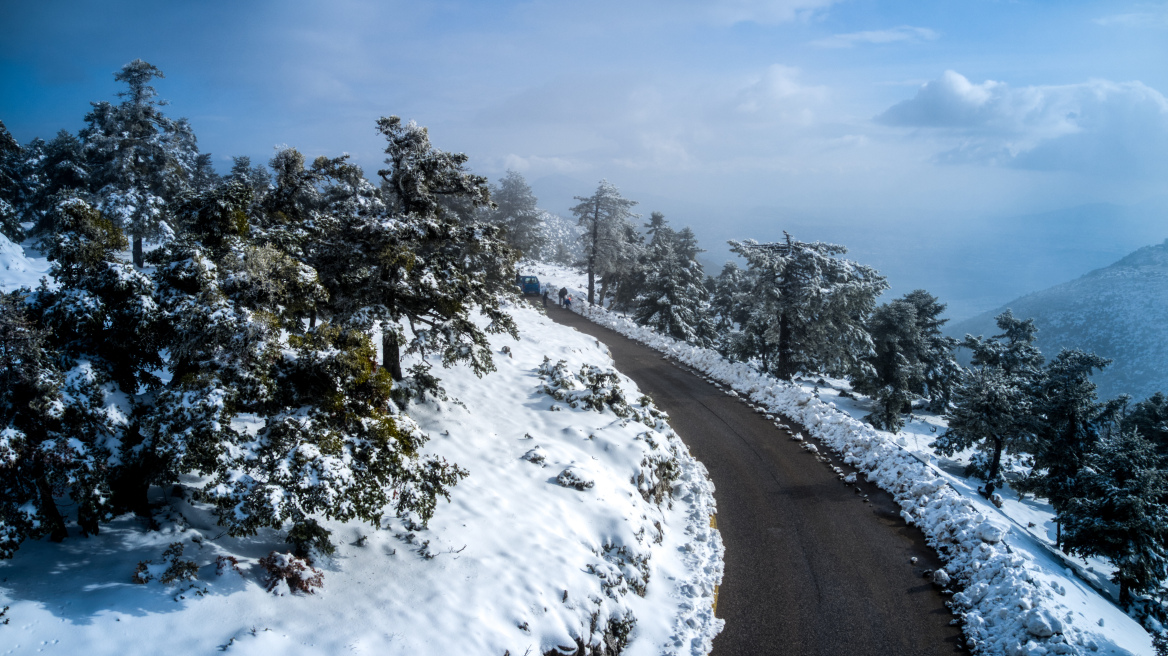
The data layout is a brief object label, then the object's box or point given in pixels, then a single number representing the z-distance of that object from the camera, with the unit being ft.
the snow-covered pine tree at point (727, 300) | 159.33
